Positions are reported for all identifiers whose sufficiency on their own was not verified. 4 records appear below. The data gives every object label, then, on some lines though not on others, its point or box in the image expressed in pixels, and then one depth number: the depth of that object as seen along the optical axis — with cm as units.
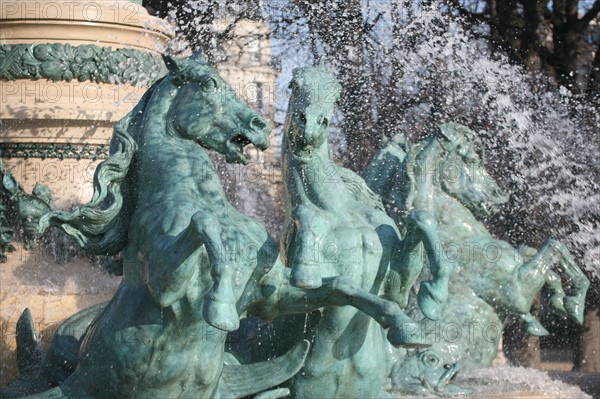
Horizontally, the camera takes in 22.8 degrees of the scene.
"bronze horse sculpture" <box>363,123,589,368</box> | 850
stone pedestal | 777
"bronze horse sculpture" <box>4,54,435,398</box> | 570
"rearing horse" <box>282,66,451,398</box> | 638
